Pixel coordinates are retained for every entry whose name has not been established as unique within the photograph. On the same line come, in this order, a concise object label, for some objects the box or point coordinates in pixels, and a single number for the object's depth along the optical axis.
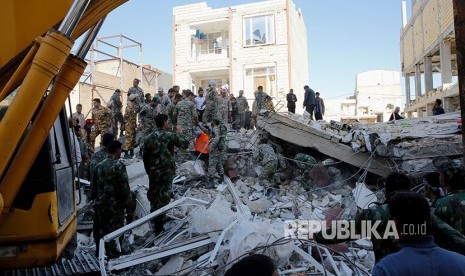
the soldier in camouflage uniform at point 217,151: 9.42
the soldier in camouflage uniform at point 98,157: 5.32
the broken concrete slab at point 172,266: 4.52
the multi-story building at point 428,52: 17.03
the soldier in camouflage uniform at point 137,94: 11.20
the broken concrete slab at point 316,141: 8.92
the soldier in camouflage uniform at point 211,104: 12.47
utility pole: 2.14
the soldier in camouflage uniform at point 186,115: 10.64
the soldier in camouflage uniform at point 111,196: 5.00
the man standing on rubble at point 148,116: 10.74
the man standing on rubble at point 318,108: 15.55
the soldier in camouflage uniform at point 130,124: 10.92
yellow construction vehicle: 2.68
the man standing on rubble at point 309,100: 15.36
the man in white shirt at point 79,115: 10.61
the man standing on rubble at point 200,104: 13.44
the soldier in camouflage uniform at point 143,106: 10.83
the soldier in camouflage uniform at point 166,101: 11.35
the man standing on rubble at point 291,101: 15.97
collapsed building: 4.40
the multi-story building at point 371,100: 40.84
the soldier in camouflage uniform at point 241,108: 15.73
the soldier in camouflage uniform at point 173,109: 11.10
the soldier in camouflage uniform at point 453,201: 2.80
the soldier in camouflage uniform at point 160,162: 5.75
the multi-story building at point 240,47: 25.02
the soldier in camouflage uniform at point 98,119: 10.71
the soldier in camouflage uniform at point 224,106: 13.81
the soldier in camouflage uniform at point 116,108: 11.64
